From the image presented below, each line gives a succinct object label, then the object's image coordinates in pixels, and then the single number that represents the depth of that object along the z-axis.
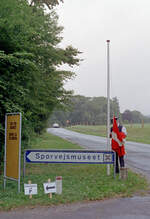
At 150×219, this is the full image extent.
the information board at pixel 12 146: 14.68
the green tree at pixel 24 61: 16.50
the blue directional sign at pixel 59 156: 17.43
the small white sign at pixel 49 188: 14.00
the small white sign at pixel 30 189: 13.87
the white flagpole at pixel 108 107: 19.33
